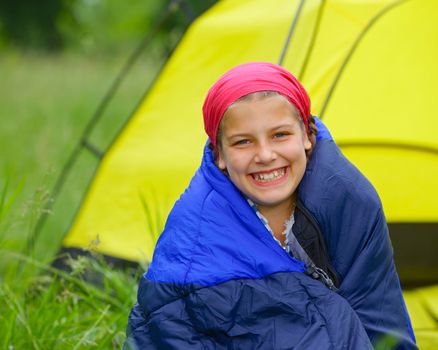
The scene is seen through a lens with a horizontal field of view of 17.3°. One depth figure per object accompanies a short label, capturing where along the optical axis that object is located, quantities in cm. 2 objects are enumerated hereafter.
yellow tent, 473
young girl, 330
